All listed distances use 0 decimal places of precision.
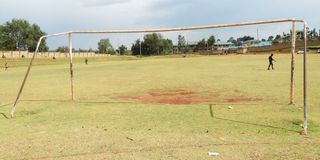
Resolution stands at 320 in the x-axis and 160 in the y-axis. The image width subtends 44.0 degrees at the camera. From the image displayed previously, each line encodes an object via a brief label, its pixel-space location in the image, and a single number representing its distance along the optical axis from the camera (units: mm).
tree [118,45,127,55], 135725
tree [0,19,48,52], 125556
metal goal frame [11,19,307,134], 8572
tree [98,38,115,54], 140500
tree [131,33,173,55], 69869
